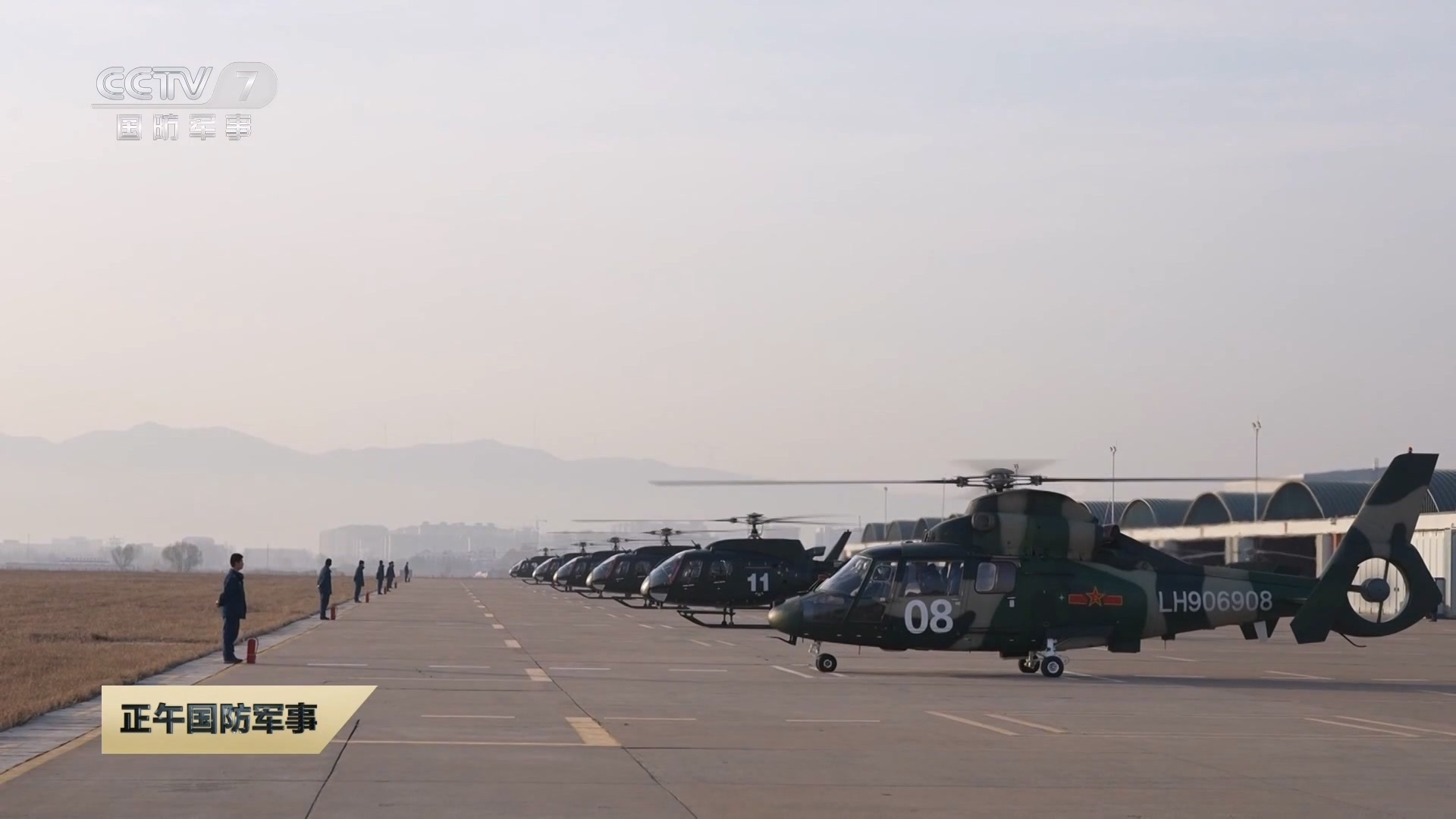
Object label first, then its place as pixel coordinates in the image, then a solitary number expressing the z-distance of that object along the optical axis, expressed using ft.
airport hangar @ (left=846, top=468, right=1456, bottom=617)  222.69
